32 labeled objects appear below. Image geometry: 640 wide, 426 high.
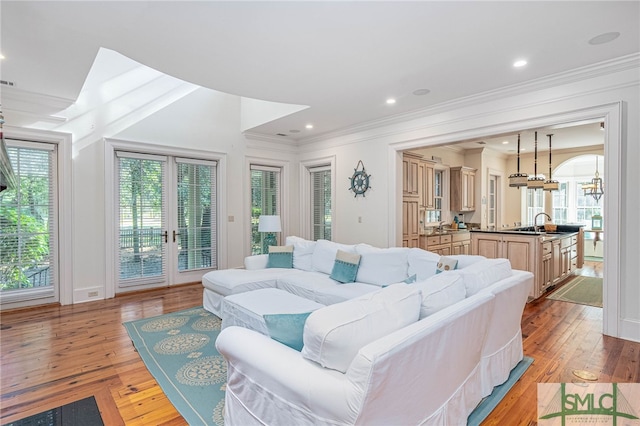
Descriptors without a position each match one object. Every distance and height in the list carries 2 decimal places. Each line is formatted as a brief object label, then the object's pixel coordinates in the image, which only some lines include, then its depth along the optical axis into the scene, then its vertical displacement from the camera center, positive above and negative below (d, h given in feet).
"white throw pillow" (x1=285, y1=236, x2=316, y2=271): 15.20 -2.07
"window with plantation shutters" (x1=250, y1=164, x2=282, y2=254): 21.26 +1.01
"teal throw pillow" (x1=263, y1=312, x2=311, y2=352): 5.46 -2.00
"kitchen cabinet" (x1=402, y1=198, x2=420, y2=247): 18.28 -0.73
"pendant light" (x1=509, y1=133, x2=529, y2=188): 18.33 +1.70
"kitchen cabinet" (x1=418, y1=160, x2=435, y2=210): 20.21 +1.76
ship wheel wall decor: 18.15 +1.69
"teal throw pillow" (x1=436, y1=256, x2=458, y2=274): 10.14 -1.70
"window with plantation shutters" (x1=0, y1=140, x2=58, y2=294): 13.62 -0.48
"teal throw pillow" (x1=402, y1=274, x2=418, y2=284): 9.29 -2.00
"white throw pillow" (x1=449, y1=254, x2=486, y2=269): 10.06 -1.57
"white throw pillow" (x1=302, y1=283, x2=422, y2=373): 4.58 -1.73
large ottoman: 9.20 -2.87
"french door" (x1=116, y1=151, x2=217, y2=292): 16.57 -0.49
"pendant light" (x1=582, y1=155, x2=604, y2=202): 24.34 +1.65
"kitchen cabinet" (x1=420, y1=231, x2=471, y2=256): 19.54 -2.12
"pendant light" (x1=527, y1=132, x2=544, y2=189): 20.09 +1.73
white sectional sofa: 4.26 -2.28
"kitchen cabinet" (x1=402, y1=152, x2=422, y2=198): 18.61 +2.08
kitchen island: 15.06 -2.03
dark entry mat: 6.67 -4.34
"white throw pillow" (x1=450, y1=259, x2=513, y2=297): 7.35 -1.53
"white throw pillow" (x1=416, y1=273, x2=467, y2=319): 5.98 -1.60
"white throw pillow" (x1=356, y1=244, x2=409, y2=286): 11.98 -2.10
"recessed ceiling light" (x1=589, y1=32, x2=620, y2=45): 8.86 +4.78
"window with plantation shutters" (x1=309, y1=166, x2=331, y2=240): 21.54 +0.56
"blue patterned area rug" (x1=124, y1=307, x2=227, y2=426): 7.14 -4.20
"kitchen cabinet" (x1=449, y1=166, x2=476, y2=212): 23.85 +1.55
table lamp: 17.94 -0.74
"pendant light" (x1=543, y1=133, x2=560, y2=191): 21.03 +1.62
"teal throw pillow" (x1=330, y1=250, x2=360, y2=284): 12.80 -2.28
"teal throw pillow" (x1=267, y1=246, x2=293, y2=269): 15.19 -2.23
